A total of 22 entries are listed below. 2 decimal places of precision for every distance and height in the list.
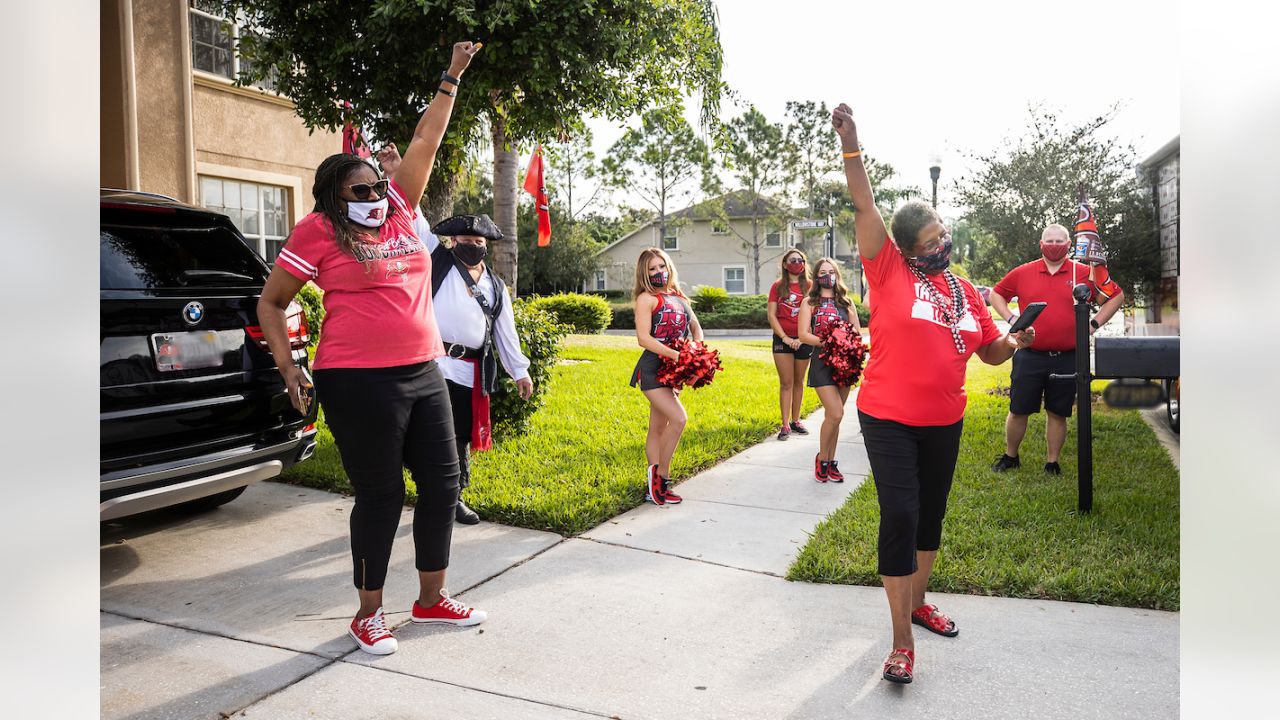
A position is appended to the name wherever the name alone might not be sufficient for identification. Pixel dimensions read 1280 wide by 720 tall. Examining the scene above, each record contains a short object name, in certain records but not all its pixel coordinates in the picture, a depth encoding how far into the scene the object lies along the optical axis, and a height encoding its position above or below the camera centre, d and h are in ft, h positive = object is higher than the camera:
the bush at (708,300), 112.27 +3.62
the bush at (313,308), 33.47 +1.09
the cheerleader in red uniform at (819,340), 23.03 -0.29
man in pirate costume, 16.72 +0.17
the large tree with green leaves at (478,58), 18.35 +6.05
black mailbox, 17.17 -0.72
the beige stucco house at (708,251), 153.69 +13.95
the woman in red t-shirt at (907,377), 11.64 -0.69
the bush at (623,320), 109.60 +1.26
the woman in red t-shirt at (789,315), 27.14 +0.37
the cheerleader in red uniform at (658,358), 20.40 -0.66
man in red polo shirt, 22.02 -0.08
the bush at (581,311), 80.28 +1.81
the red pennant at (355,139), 21.11 +4.85
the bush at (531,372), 24.63 -1.17
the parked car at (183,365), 13.24 -0.42
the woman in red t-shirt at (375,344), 11.79 -0.11
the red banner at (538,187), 40.43 +6.62
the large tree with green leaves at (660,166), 140.05 +27.02
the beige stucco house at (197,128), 39.22 +10.42
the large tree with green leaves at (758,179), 136.05 +23.29
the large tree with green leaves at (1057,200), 48.08 +6.99
